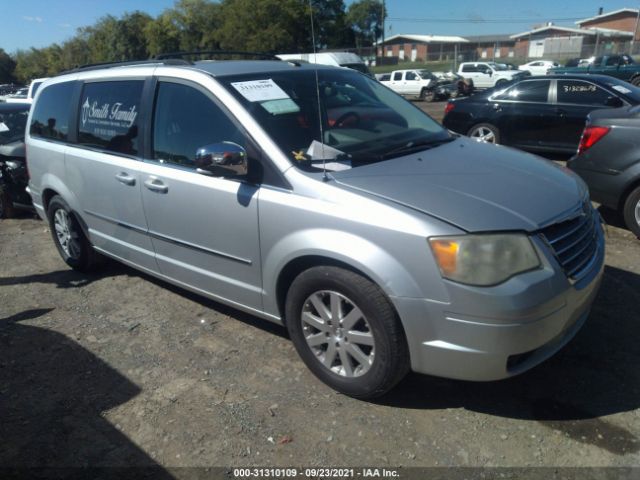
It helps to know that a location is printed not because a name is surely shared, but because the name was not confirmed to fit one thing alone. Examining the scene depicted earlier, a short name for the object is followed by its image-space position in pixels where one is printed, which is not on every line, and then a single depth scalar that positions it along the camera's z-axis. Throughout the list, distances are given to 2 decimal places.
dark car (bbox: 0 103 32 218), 6.95
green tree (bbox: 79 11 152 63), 71.25
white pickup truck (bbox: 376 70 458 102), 25.08
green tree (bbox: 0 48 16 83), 77.31
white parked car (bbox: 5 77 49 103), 12.42
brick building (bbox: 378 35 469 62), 67.69
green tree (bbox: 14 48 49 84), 78.81
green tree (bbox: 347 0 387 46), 62.58
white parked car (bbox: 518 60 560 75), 30.47
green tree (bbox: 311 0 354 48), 52.53
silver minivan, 2.42
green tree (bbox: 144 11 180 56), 68.50
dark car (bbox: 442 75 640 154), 8.27
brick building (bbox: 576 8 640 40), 64.94
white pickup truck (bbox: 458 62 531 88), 27.97
